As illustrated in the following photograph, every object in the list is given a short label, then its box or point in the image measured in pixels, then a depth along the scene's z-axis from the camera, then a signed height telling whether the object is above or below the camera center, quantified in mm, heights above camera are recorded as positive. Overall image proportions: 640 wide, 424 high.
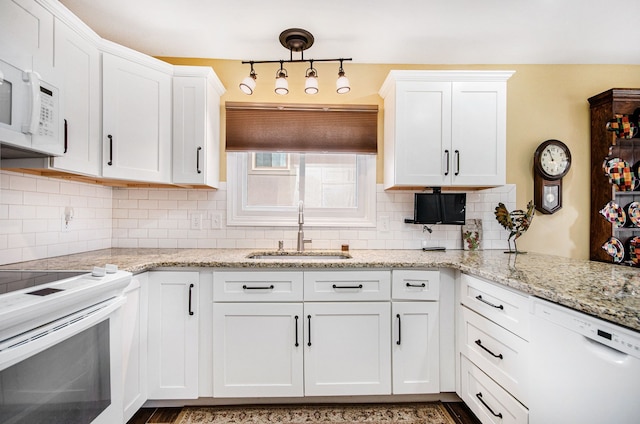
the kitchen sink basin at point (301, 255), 2229 -313
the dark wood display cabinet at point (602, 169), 2252 +381
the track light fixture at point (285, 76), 1971 +949
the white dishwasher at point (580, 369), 856 -508
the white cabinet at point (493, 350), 1271 -668
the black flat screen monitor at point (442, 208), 2213 +52
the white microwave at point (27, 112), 1089 +396
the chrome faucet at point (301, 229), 2262 -117
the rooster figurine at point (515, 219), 2141 -29
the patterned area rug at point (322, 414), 1700 -1192
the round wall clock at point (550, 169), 2361 +376
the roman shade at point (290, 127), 2340 +693
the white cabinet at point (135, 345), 1522 -714
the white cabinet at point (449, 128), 2066 +617
